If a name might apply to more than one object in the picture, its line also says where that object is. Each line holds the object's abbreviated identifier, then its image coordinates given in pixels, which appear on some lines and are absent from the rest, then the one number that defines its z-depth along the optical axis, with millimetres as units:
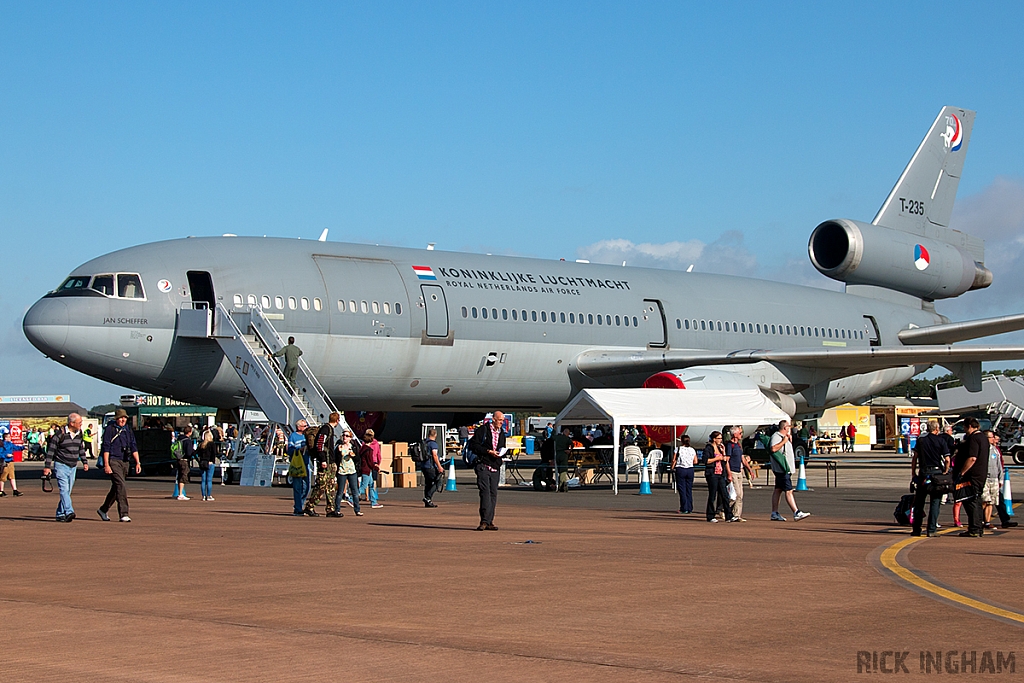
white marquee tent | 26344
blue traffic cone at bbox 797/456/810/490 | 27906
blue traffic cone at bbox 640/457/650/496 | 25953
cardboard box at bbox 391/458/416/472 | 29156
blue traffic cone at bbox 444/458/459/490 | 27341
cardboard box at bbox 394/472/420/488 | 28781
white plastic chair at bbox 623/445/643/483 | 29375
